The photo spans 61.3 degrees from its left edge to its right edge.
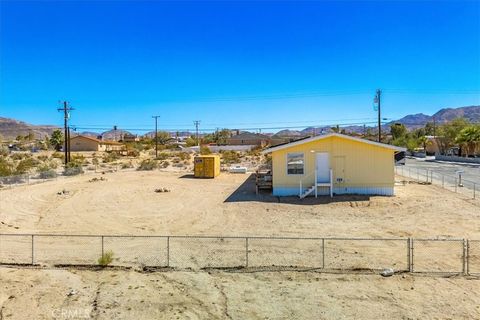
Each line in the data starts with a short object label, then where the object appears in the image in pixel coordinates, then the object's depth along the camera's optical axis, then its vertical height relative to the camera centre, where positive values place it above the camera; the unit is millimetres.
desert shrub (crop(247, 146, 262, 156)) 76788 +757
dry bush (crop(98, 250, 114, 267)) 12562 -3160
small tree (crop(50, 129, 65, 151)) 88312 +4191
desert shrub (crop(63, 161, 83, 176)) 42000 -1241
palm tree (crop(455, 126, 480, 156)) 60775 +2754
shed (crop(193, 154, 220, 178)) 38781 -844
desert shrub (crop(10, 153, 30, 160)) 59478 +511
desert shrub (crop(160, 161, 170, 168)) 53219 -760
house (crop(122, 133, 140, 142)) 160625 +8407
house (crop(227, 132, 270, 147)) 119219 +5628
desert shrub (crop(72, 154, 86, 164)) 57881 -4
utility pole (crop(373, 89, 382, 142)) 55803 +8171
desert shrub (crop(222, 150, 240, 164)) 62469 +165
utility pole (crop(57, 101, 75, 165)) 50903 +5196
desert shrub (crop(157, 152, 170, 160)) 65812 +246
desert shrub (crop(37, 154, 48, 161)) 58091 +174
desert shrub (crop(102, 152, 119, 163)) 61750 +125
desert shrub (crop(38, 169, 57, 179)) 38125 -1496
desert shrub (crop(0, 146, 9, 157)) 61678 +1205
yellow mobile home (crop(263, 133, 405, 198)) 25469 -536
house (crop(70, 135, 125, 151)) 93812 +3518
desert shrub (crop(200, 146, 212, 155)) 79256 +1433
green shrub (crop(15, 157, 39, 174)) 42375 -748
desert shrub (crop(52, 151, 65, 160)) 64250 +498
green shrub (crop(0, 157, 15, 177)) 36906 -1073
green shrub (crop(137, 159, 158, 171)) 49184 -922
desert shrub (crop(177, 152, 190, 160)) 64688 +301
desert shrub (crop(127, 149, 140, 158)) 76456 +1081
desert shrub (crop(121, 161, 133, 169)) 51647 -842
